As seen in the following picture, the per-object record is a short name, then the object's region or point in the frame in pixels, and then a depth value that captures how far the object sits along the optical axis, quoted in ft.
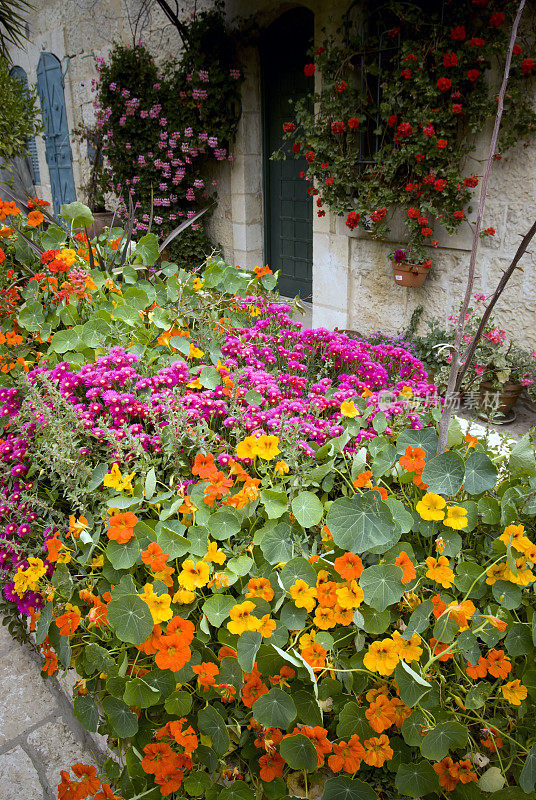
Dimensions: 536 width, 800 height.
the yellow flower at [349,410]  4.45
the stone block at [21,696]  5.68
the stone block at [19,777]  5.05
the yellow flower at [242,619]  3.27
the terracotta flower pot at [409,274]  12.25
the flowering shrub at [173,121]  16.02
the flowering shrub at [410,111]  10.26
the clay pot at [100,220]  16.70
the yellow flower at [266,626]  3.28
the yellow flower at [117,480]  3.96
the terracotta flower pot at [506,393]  11.16
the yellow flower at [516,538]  3.12
